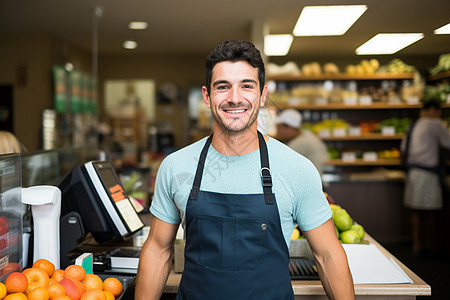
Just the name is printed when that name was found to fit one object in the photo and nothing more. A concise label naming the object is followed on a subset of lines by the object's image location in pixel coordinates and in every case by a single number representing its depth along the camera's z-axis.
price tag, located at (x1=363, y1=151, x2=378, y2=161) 6.28
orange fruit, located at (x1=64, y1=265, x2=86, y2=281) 1.64
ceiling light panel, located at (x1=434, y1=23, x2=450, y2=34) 2.95
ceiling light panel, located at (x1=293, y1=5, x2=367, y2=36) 3.71
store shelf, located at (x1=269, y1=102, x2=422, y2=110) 6.21
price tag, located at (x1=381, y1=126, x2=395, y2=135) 6.20
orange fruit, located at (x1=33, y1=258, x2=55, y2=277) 1.66
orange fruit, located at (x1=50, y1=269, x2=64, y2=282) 1.65
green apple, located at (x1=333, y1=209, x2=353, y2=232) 2.27
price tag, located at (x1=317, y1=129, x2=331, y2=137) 6.23
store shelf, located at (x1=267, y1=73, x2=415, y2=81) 6.15
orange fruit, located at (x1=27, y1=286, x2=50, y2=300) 1.45
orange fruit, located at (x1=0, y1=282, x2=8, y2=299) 1.45
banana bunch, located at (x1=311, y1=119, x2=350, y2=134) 6.29
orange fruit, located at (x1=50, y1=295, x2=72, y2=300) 1.45
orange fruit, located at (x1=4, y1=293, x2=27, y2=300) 1.42
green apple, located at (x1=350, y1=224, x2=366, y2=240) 2.31
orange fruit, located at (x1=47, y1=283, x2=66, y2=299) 1.49
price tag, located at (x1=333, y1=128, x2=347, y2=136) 6.26
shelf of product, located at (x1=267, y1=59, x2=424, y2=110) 6.16
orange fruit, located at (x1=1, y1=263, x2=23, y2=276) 1.63
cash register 1.97
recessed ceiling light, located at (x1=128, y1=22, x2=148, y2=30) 6.01
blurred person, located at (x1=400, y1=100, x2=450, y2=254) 5.07
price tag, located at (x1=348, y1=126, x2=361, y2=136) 6.32
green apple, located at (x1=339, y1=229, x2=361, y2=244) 2.21
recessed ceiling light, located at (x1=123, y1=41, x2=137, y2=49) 7.38
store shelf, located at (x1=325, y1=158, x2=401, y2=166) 6.18
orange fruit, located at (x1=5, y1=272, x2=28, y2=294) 1.48
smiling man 1.53
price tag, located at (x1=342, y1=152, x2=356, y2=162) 6.29
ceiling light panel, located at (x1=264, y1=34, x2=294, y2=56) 5.86
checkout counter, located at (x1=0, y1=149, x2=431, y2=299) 1.84
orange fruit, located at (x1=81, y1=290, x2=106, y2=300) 1.50
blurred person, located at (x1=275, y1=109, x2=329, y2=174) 5.10
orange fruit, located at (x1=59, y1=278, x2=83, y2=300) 1.53
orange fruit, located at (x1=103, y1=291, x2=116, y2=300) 1.59
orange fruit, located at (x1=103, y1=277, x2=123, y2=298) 1.69
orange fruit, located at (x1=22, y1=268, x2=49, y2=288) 1.56
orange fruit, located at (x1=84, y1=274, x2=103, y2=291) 1.63
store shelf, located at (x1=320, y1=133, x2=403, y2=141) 6.20
